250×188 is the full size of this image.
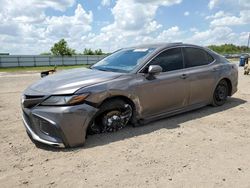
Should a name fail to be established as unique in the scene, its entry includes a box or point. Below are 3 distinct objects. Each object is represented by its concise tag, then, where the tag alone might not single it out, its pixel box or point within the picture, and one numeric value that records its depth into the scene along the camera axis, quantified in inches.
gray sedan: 109.2
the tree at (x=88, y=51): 1886.5
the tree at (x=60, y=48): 1674.2
